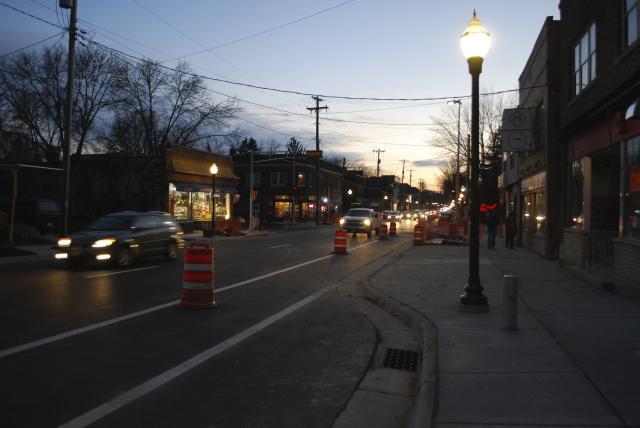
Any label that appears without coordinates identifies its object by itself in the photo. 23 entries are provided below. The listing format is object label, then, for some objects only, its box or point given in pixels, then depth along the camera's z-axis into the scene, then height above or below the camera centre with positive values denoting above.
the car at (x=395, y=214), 69.34 +0.61
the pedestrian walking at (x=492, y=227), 25.55 -0.28
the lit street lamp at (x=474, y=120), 9.34 +1.70
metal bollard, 7.74 -1.13
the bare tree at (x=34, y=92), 39.69 +8.48
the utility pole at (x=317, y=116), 57.69 +10.17
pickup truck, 35.75 -0.23
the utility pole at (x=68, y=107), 22.80 +4.29
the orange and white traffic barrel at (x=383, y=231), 32.10 -0.71
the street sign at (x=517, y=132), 14.52 +2.30
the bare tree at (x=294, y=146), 109.50 +13.92
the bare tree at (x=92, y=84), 40.47 +9.34
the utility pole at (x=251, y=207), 41.65 +0.66
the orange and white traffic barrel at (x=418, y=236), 26.64 -0.77
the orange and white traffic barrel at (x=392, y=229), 36.16 -0.63
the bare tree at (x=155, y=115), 42.69 +7.82
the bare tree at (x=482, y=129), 45.62 +7.89
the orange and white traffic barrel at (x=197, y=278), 9.77 -1.07
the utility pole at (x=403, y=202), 158.38 +4.84
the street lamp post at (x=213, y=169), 33.50 +2.74
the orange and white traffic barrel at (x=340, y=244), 22.12 -1.00
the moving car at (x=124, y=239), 15.50 -0.72
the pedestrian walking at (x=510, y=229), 25.26 -0.35
